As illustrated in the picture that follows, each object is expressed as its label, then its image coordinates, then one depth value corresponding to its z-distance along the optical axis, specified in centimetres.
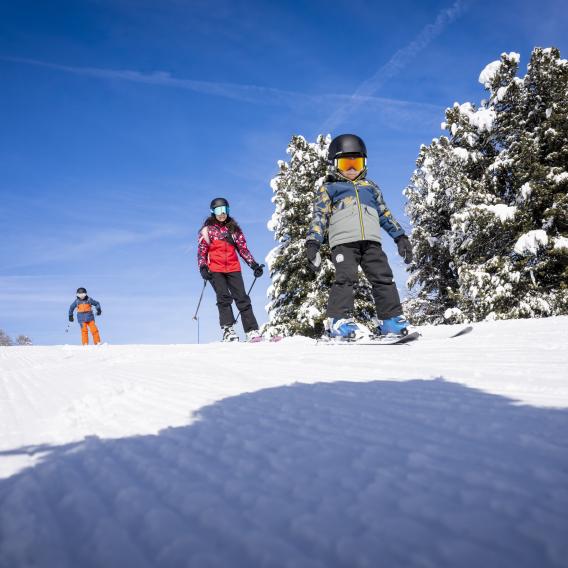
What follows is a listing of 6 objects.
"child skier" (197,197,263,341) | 724
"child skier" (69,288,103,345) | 1405
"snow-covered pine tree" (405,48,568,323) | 1224
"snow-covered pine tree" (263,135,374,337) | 1506
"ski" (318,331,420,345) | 397
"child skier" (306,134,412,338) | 459
